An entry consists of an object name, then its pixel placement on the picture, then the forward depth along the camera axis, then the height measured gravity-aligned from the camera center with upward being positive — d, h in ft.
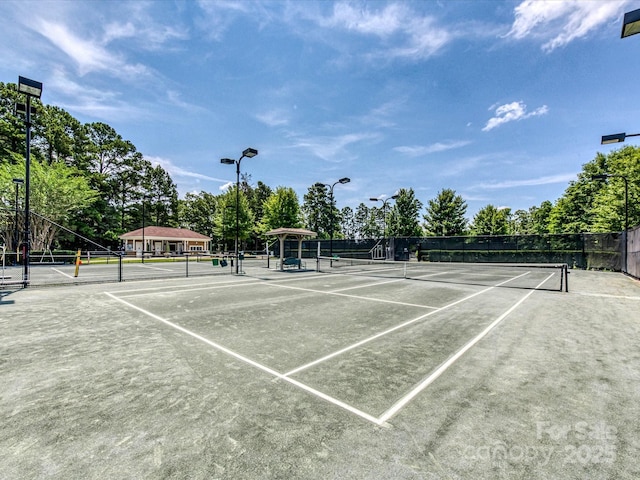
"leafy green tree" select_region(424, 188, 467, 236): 157.48 +15.08
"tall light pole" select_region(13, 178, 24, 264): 95.77 +0.09
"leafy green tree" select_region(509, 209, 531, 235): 283.94 +20.10
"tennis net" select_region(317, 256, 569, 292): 46.50 -7.45
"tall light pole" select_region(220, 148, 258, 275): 52.29 +15.93
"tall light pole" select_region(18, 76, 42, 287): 33.63 +16.43
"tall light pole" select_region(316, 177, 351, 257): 74.19 +15.73
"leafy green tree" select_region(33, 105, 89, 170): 131.13 +49.41
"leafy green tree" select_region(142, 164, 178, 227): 192.85 +29.92
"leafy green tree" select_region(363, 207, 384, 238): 272.31 +16.08
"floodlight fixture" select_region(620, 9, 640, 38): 18.85 +14.80
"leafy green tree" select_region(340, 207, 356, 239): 323.16 +19.59
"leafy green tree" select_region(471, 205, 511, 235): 179.52 +11.21
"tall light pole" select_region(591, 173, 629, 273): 62.18 -1.87
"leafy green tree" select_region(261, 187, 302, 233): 157.07 +16.68
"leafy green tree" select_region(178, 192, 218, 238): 226.99 +21.61
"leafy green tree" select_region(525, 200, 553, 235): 200.48 +17.47
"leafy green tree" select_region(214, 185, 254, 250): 162.40 +11.35
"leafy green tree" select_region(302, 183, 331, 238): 206.08 +19.59
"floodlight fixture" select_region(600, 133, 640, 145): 33.40 +12.39
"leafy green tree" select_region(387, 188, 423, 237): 174.81 +16.79
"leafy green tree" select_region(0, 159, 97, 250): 99.60 +16.14
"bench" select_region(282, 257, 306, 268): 67.77 -5.40
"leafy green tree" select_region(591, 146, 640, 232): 84.58 +11.98
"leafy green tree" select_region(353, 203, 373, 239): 326.03 +25.44
